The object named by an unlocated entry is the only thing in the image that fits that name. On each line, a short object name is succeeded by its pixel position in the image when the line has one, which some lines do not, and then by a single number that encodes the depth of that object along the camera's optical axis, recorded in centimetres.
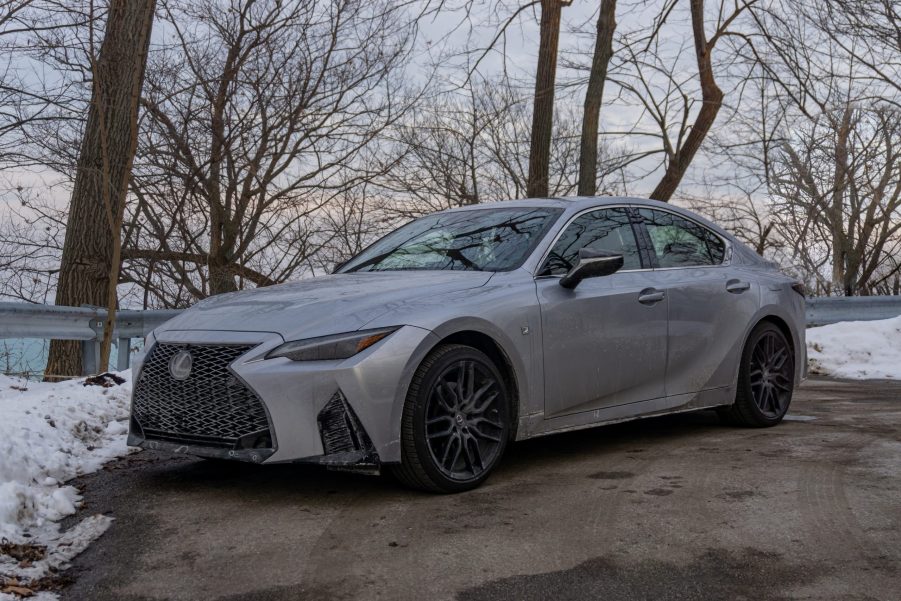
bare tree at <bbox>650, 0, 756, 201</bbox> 1772
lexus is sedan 452
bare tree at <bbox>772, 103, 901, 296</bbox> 2047
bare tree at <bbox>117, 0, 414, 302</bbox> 1474
